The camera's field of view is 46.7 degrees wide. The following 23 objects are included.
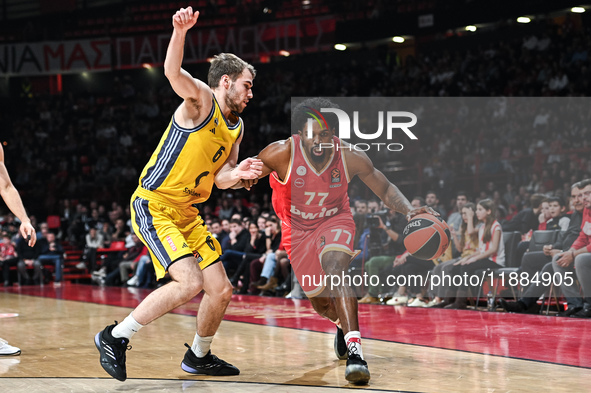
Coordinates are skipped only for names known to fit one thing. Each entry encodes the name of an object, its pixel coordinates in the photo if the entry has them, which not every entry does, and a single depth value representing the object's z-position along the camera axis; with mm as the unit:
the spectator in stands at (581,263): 6691
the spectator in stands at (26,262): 13305
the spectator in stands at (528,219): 7223
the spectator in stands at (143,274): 12039
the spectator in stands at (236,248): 10695
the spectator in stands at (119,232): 14594
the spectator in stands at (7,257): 13094
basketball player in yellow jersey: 3816
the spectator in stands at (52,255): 13484
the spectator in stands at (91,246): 14250
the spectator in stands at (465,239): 7156
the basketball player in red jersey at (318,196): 4664
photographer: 7012
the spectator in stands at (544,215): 7137
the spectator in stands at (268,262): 9953
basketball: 5887
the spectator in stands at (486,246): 7152
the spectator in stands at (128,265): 12625
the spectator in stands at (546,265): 6871
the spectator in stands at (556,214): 7051
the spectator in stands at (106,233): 14453
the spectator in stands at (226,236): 10961
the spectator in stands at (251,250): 10375
